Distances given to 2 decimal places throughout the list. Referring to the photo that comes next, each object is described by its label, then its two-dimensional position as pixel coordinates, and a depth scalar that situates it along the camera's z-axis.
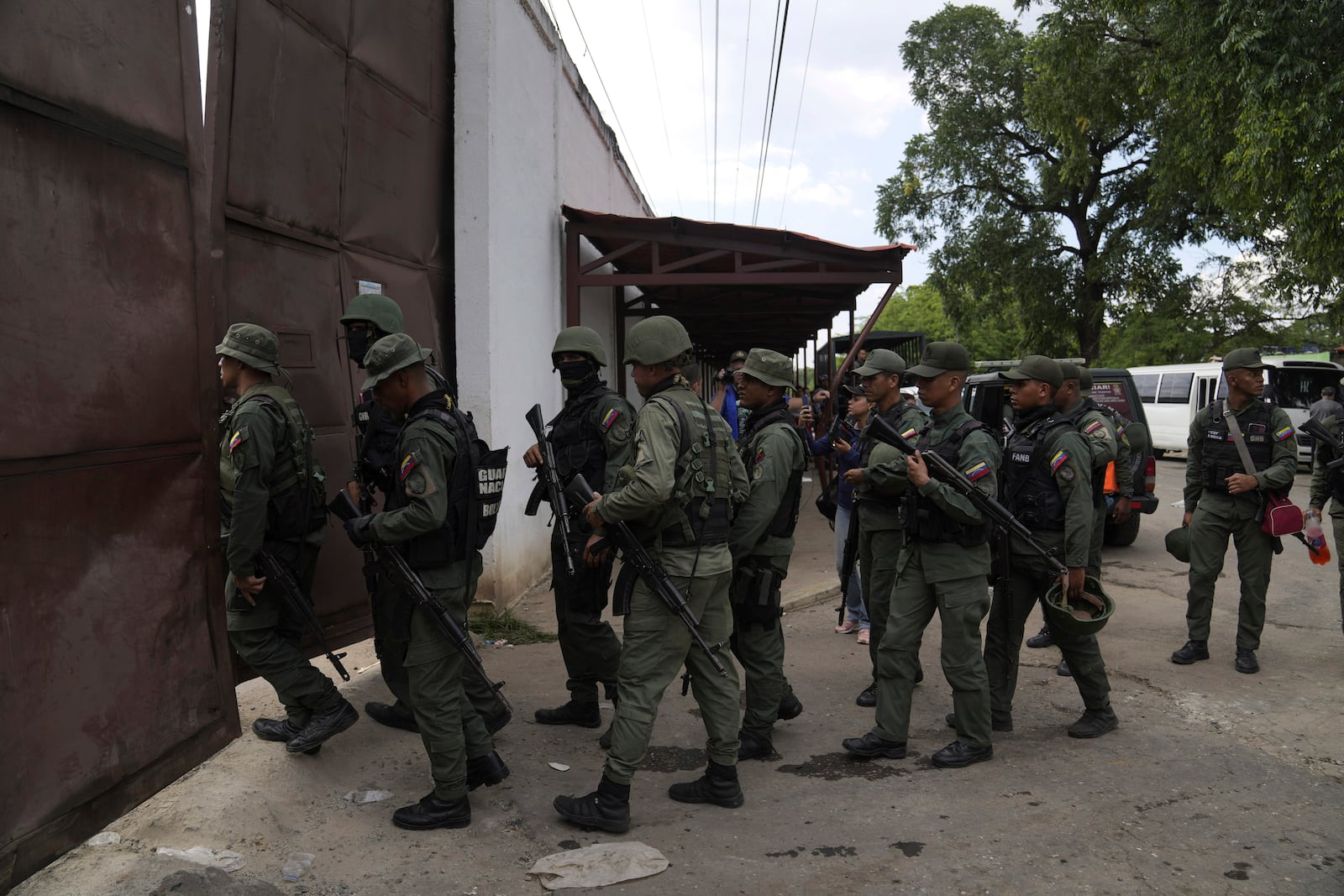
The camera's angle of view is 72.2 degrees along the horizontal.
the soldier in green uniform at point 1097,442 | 5.37
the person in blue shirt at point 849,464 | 5.35
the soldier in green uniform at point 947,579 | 4.02
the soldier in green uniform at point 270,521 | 3.57
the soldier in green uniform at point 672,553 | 3.41
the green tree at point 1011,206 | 23.02
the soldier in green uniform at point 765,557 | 4.14
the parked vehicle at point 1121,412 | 8.86
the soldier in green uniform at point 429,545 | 3.29
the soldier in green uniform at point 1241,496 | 5.46
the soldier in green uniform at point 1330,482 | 5.51
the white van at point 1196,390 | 17.42
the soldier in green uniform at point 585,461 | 4.25
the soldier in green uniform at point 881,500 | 4.60
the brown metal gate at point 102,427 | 2.79
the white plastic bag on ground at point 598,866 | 3.06
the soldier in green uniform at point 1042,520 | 4.39
